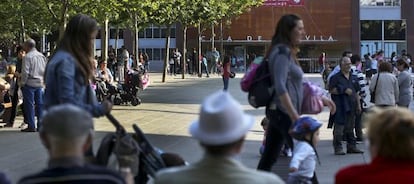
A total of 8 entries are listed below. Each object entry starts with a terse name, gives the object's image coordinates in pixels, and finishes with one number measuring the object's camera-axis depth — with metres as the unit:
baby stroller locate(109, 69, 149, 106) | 20.27
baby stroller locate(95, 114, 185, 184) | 4.88
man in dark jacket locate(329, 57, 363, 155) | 11.28
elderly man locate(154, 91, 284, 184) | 3.59
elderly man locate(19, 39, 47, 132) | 13.11
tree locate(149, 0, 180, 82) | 31.08
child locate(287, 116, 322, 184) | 6.24
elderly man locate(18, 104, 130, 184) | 3.66
